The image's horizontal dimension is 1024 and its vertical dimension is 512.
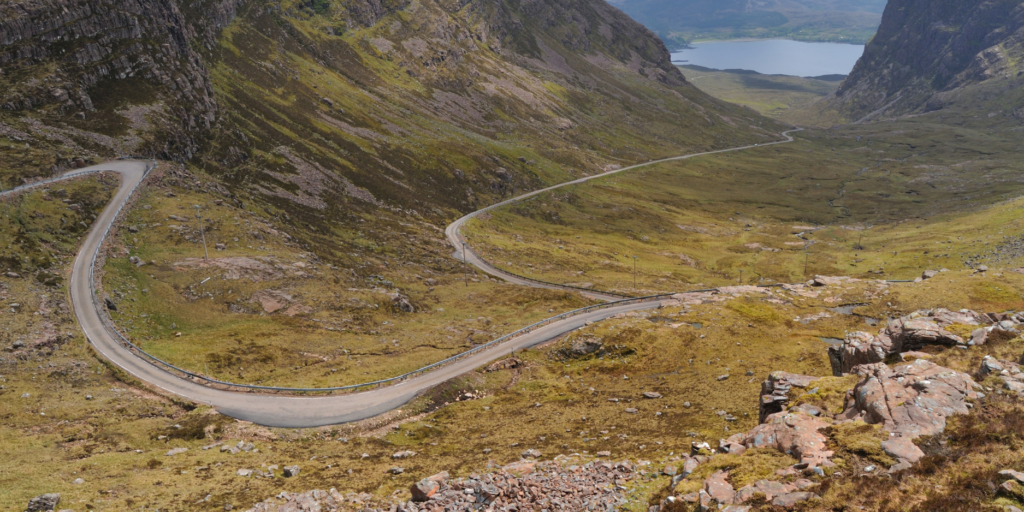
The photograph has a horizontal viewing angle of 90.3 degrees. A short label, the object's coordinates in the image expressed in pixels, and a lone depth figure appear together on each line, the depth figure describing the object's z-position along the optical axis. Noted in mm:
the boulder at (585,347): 82750
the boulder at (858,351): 45375
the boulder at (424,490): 33156
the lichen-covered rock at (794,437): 28219
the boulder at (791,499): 24250
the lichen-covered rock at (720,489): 26250
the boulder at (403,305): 97806
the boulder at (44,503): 30828
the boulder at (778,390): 40450
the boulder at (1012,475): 20031
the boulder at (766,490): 25372
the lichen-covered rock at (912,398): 27906
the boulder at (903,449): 25438
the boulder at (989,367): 30656
